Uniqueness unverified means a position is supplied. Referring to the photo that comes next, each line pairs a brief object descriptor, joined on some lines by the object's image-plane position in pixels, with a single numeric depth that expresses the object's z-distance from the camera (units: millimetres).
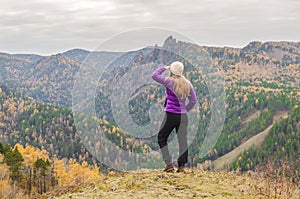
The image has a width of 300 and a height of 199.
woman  9953
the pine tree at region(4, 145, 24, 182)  55306
